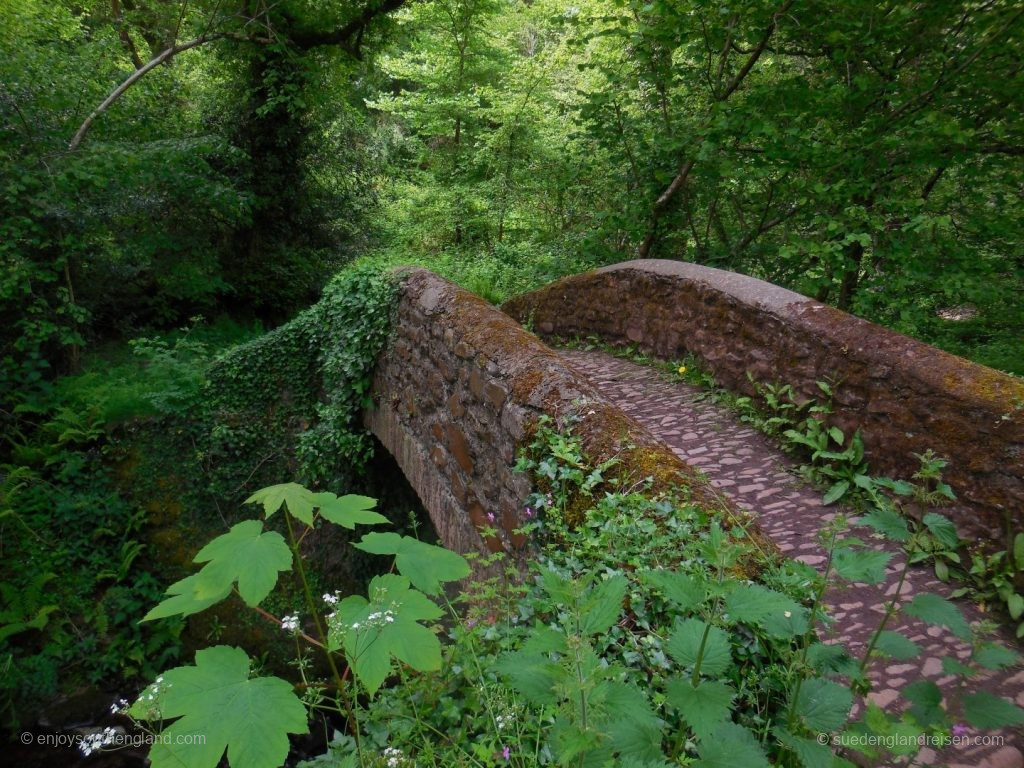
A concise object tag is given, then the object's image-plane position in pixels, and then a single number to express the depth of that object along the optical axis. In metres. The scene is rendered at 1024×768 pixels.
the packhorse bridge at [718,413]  2.55
